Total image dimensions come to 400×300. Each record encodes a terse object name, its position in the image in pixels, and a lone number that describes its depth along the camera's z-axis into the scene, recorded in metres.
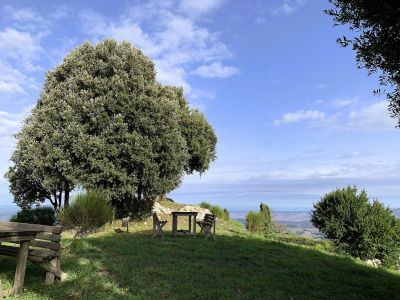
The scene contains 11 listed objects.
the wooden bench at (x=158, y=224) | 16.78
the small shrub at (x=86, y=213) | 17.42
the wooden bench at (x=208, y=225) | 17.34
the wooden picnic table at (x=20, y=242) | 7.71
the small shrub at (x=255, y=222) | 26.19
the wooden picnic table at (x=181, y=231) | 17.38
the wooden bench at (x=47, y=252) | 8.52
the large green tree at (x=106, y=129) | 21.11
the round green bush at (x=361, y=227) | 18.92
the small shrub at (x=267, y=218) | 27.13
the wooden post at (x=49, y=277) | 8.62
